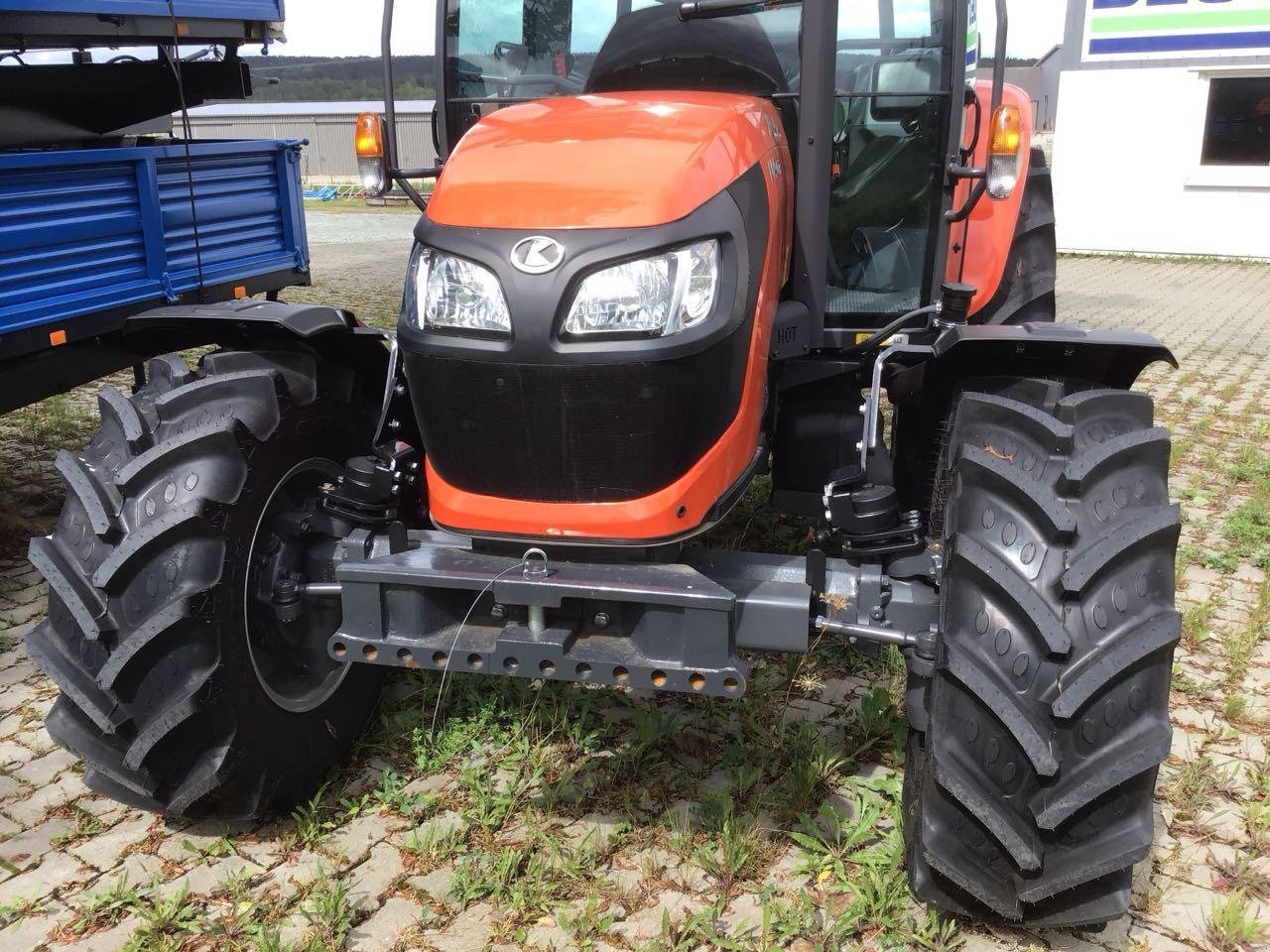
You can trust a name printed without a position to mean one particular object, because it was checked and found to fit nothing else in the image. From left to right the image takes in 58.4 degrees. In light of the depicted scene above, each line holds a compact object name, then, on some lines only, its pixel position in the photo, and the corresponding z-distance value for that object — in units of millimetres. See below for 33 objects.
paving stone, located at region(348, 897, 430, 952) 2496
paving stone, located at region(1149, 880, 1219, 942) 2518
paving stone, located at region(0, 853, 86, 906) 2672
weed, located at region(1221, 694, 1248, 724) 3389
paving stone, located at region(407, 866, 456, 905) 2643
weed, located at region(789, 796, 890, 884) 2719
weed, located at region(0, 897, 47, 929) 2588
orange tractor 2277
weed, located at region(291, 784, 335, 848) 2861
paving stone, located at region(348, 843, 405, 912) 2643
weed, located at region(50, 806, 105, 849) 2881
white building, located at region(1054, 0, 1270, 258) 13234
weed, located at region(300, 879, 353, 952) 2492
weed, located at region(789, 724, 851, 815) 2951
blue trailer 4105
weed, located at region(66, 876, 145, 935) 2561
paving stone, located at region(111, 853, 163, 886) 2717
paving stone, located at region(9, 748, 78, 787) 3176
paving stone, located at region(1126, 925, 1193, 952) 2461
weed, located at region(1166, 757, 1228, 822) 2941
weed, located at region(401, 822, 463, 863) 2781
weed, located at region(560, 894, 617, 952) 2490
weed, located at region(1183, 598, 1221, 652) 3889
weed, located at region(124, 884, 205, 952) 2473
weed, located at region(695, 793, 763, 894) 2693
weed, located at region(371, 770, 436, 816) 2971
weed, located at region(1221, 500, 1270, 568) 4625
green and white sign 13008
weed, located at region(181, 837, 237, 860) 2812
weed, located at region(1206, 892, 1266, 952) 2459
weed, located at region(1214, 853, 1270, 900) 2641
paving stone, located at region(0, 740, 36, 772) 3248
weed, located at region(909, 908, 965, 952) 2445
